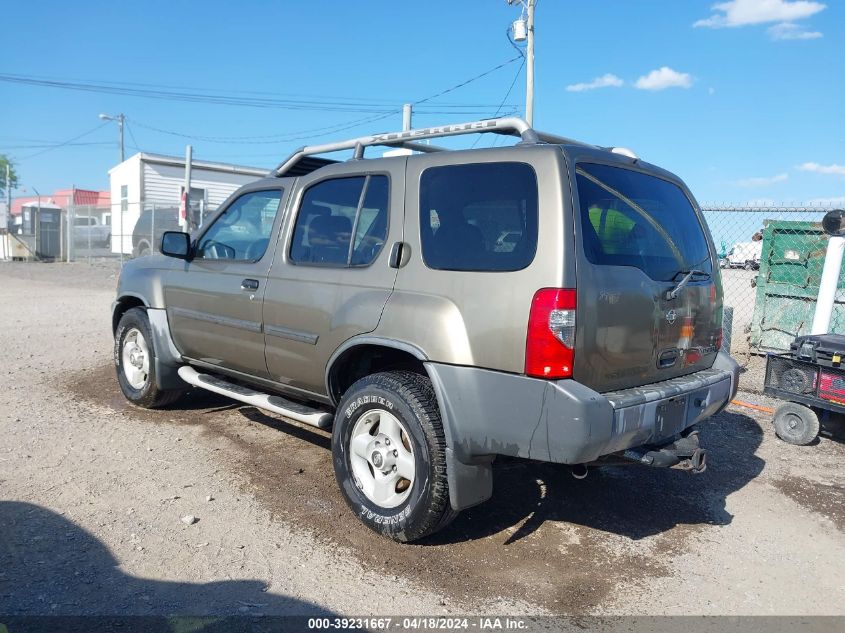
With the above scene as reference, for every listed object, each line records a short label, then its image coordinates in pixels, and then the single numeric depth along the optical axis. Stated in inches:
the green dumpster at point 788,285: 301.0
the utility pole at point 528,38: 643.5
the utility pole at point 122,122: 1800.0
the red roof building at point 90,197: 1711.4
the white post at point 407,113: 476.1
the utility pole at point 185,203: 652.1
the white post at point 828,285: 245.9
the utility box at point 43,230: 1022.4
